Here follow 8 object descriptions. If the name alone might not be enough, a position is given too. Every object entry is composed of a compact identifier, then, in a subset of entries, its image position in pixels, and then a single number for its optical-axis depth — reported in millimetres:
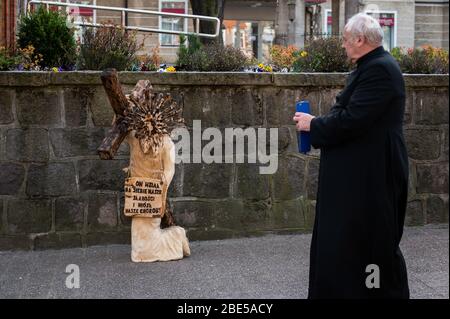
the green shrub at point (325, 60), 8250
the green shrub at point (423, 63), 8531
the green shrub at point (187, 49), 8280
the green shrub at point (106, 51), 7809
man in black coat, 4242
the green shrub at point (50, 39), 7969
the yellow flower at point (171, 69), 8109
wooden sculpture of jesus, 6320
